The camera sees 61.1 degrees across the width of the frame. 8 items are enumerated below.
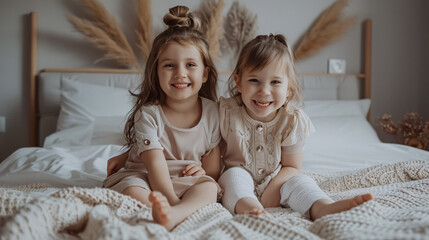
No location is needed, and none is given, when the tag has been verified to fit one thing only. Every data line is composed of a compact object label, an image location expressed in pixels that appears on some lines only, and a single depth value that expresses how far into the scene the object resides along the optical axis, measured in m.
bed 0.70
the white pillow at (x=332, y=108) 2.40
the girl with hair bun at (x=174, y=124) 1.09
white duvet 1.30
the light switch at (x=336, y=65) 2.85
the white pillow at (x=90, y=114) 1.96
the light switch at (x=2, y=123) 2.32
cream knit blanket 0.66
